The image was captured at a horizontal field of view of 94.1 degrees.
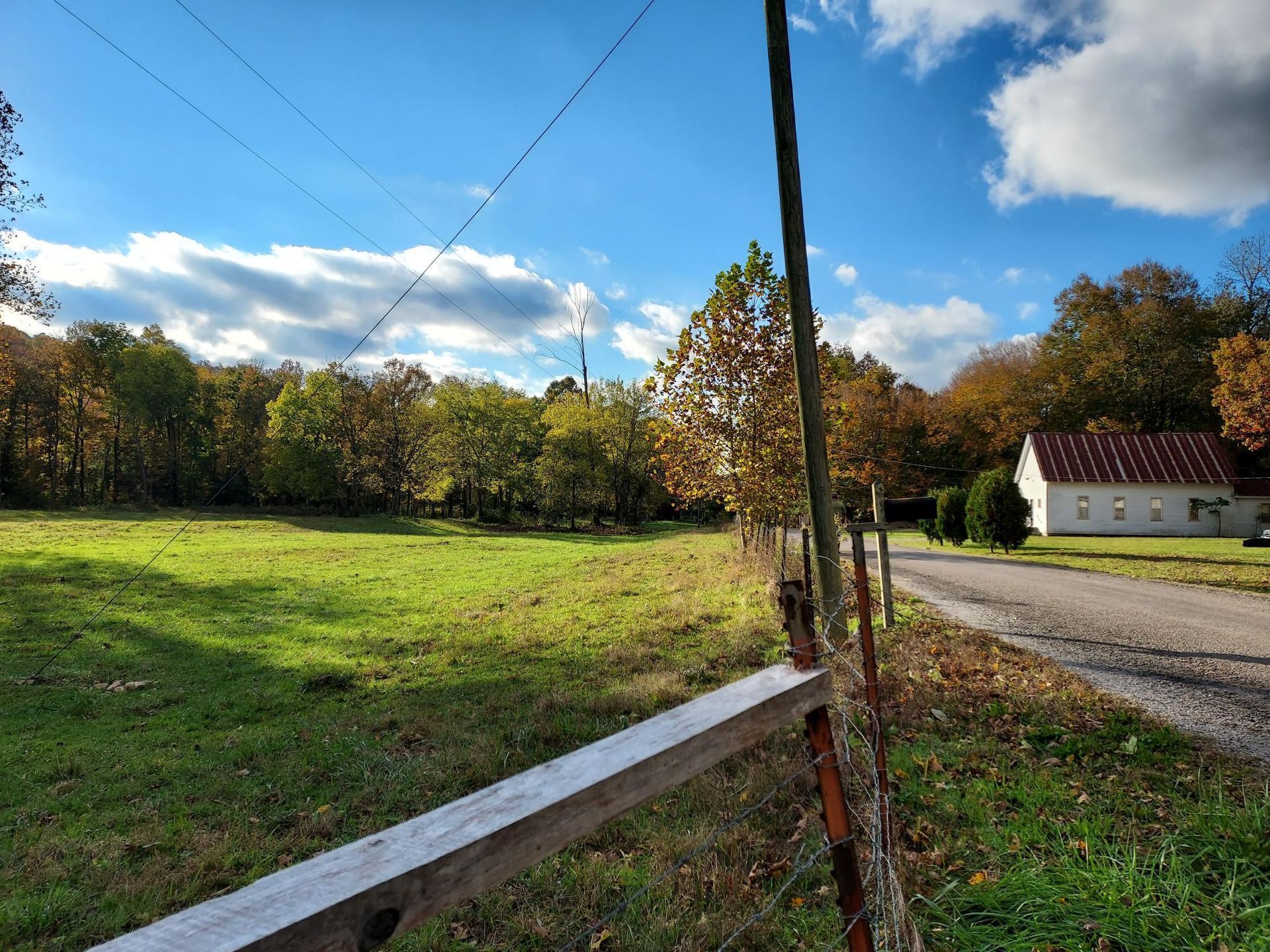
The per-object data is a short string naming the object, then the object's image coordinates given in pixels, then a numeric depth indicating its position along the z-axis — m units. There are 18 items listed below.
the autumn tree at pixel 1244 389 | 19.73
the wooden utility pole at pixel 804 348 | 5.66
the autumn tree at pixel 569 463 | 40.03
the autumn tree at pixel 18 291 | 16.55
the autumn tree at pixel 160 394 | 41.41
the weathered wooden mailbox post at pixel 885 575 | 8.21
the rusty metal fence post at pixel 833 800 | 1.99
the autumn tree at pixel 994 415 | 42.62
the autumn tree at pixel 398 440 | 41.50
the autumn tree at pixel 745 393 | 10.25
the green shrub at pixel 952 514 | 23.70
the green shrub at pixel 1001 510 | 19.67
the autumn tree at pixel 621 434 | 41.28
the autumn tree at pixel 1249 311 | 38.78
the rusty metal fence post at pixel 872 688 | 2.87
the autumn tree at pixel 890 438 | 38.16
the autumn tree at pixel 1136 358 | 40.12
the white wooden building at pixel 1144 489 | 30.77
